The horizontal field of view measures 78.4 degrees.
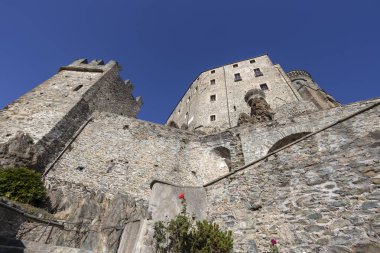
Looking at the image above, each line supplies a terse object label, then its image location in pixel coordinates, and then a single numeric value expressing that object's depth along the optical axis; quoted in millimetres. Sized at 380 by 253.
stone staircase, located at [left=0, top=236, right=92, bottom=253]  3397
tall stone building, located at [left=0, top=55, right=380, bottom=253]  4117
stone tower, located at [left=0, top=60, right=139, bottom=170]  10164
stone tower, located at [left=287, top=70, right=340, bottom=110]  25734
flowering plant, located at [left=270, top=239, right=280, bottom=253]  3889
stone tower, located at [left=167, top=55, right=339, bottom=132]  22734
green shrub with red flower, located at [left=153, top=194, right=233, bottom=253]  4254
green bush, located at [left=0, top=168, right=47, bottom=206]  8022
